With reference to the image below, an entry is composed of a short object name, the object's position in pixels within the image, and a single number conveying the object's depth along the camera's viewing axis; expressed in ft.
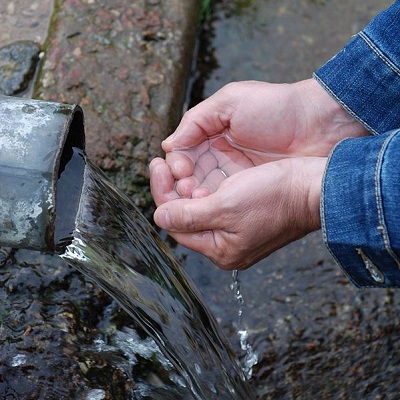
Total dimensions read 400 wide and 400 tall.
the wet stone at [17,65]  3.02
